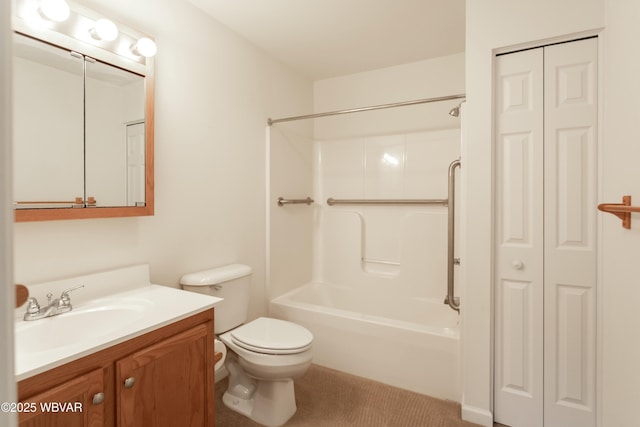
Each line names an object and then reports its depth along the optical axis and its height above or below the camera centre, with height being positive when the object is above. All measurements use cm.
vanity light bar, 129 +79
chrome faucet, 125 -38
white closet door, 161 -13
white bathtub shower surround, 275 -3
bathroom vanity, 93 -50
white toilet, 174 -75
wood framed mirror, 128 +39
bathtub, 204 -89
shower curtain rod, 194 +71
